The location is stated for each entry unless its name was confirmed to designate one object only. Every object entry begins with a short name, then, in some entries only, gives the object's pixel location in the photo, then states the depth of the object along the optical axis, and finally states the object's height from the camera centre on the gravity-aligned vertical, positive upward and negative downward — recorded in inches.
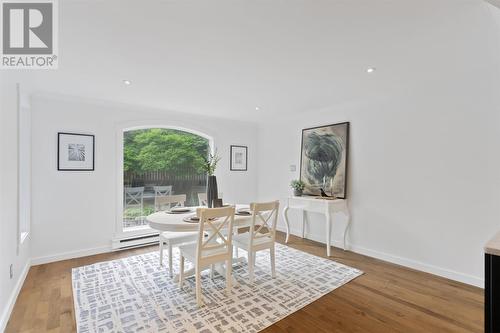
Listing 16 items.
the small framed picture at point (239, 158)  211.6 +7.5
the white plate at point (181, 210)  126.5 -23.5
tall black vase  125.0 -13.0
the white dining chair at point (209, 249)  92.6 -35.3
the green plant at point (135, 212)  167.0 -32.8
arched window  168.1 -2.2
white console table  147.3 -26.1
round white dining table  99.7 -24.6
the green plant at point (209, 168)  125.0 -1.0
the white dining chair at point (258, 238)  109.5 -35.2
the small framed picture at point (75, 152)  137.7 +8.4
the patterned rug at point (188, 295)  81.4 -53.1
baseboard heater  153.3 -50.3
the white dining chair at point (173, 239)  116.4 -36.4
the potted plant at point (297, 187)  175.0 -15.0
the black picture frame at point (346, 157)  155.8 +6.2
